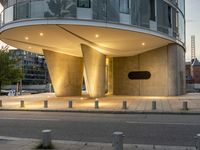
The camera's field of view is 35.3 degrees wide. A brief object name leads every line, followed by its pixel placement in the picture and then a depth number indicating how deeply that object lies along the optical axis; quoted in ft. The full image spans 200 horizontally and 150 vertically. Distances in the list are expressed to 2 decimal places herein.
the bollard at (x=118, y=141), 21.29
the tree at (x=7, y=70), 132.57
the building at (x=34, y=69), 419.74
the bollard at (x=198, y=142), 20.66
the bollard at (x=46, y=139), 25.66
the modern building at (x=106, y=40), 79.87
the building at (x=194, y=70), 343.46
